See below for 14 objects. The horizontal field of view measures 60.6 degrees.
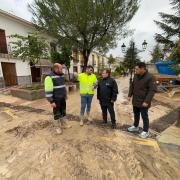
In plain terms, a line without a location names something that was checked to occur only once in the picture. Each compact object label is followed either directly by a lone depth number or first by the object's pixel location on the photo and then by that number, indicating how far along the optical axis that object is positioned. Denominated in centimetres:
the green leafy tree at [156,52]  2147
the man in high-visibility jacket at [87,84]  386
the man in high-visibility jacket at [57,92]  325
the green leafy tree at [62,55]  1277
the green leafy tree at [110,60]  3665
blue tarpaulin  1113
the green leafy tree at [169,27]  1532
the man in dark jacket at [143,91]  318
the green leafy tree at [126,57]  3204
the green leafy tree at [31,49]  820
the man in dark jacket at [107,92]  372
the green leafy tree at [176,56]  703
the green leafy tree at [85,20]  1051
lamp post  981
